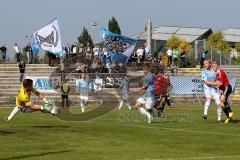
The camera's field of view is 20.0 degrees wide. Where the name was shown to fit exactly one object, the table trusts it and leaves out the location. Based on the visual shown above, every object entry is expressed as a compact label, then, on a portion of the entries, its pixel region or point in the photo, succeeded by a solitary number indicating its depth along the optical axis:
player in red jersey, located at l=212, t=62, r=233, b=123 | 24.25
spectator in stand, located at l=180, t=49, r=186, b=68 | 52.97
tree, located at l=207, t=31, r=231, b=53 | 73.92
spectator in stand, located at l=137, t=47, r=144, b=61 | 50.07
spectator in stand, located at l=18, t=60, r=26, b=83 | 47.49
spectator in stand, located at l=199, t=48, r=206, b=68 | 52.07
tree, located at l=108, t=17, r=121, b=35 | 103.31
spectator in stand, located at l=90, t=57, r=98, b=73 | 47.08
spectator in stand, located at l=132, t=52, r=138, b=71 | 50.49
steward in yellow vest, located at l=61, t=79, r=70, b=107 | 40.62
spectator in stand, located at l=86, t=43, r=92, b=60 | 51.46
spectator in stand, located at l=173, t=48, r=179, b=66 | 52.62
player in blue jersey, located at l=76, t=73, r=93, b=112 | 36.41
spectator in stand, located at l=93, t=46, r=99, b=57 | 52.63
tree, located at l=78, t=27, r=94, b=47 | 108.78
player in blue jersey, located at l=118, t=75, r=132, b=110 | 37.75
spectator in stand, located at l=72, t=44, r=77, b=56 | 52.50
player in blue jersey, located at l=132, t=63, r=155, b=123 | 24.38
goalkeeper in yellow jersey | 21.47
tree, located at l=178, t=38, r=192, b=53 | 59.29
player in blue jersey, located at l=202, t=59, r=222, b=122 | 24.27
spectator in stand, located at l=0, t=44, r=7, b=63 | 53.92
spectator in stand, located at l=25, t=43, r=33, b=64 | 53.50
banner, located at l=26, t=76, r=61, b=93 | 43.62
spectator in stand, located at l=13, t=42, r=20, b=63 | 53.12
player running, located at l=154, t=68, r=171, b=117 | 27.70
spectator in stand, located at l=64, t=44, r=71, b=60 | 52.88
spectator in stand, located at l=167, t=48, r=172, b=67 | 52.59
